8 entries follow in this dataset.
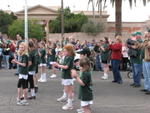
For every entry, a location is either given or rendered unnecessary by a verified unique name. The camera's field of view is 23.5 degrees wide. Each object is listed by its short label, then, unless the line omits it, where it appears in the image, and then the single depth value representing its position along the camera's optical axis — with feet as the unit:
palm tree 71.45
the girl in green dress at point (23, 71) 29.89
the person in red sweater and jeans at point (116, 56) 42.56
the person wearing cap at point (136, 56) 39.23
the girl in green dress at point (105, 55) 47.74
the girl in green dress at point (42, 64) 43.19
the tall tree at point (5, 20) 239.59
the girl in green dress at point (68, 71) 28.02
